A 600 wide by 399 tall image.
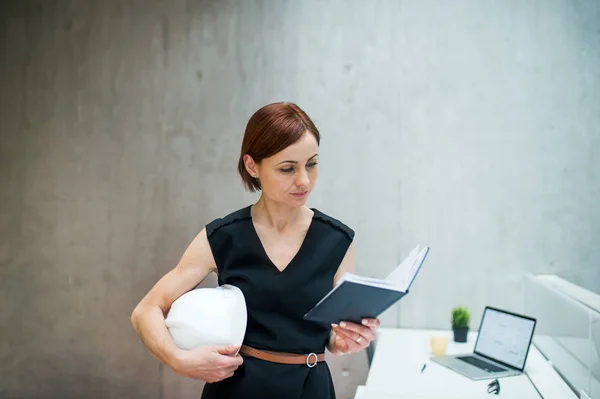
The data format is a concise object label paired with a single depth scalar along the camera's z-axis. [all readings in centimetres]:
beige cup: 273
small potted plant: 295
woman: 184
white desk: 229
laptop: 257
